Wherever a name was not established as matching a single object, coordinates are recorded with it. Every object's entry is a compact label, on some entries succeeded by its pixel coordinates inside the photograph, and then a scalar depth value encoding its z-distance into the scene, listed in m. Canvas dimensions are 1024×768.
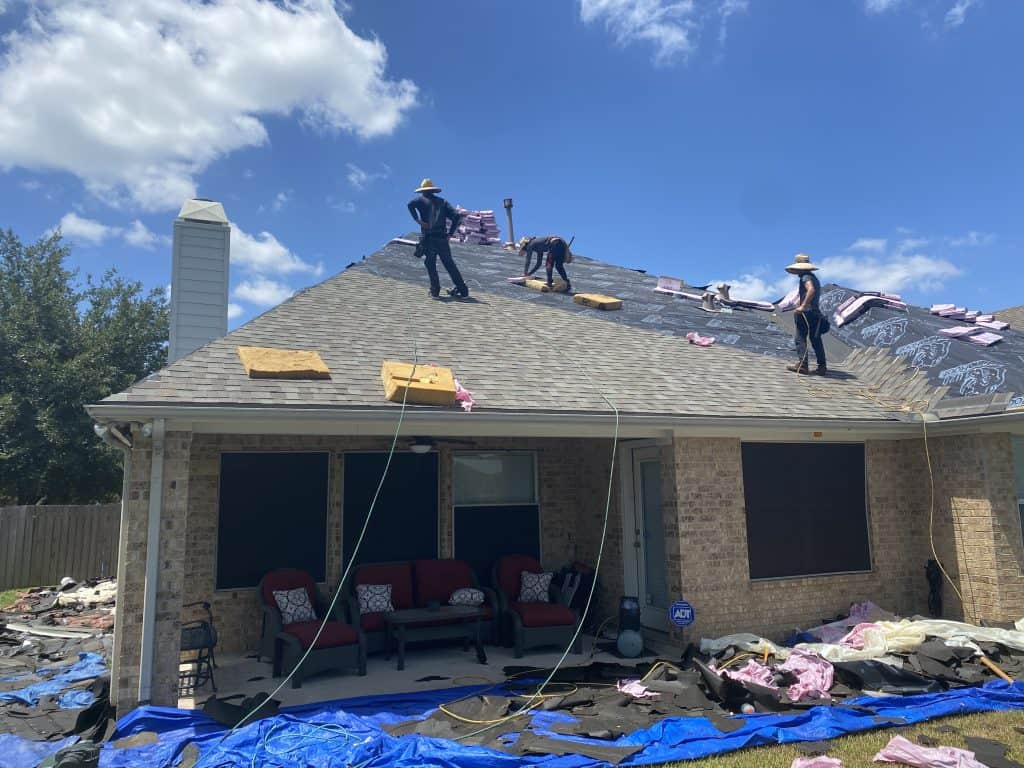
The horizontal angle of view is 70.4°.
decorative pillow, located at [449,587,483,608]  8.79
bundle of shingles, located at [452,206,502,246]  18.28
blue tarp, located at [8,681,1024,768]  5.19
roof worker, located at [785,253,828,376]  10.68
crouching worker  13.75
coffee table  7.96
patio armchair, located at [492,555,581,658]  8.47
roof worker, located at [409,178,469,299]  11.20
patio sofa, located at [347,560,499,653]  8.94
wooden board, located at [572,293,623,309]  12.55
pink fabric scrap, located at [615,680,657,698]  6.62
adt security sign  8.12
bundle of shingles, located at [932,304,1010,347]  11.52
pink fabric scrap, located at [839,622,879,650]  8.21
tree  21.31
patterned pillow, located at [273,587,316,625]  8.07
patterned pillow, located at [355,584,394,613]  8.53
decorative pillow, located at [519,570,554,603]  9.44
